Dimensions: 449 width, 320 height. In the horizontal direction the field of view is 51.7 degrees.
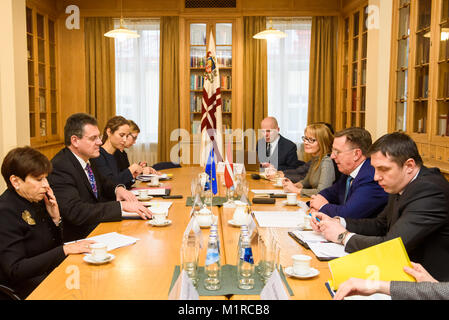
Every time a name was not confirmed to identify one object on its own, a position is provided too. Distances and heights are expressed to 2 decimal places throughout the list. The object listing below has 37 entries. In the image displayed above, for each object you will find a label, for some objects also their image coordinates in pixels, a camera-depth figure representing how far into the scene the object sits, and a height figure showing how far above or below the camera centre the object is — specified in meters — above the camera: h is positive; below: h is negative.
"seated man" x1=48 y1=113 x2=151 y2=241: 2.69 -0.47
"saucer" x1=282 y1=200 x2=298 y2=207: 3.16 -0.62
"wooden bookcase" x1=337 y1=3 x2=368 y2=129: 6.20 +0.61
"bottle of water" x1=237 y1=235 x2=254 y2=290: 1.62 -0.54
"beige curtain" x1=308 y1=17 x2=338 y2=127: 7.01 +0.64
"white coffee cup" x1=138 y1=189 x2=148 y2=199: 3.28 -0.59
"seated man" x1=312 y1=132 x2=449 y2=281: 1.89 -0.39
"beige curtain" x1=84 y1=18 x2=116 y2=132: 7.07 +0.65
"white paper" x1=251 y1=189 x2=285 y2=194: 3.62 -0.63
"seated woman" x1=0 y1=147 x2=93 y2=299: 1.98 -0.53
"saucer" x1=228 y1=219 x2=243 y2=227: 2.50 -0.61
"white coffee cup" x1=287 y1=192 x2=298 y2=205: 3.12 -0.58
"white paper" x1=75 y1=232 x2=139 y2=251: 2.17 -0.62
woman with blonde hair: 3.66 -0.42
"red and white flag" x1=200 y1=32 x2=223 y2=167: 5.60 +0.12
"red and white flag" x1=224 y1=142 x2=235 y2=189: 3.27 -0.46
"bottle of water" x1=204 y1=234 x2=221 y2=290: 1.60 -0.54
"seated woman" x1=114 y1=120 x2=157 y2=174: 4.64 -0.46
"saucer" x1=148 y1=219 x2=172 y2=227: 2.54 -0.61
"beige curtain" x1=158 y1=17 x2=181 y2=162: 7.03 +0.40
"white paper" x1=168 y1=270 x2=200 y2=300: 1.28 -0.50
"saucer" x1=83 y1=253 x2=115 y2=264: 1.88 -0.61
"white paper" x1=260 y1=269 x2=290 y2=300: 1.29 -0.51
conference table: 1.59 -0.62
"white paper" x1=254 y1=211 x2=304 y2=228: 2.54 -0.62
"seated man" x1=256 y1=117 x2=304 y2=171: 5.34 -0.43
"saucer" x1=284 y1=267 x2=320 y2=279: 1.70 -0.60
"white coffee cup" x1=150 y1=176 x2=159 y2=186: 4.03 -0.60
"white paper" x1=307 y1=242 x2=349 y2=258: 1.98 -0.61
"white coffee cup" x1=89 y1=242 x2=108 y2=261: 1.90 -0.58
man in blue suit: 2.66 -0.41
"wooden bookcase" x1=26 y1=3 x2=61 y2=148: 6.23 +0.48
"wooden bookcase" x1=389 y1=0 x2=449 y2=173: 4.10 +0.35
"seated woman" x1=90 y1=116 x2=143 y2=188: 4.00 -0.33
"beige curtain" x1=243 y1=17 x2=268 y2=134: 7.00 +0.56
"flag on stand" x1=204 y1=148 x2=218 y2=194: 3.35 -0.43
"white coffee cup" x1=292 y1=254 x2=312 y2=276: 1.72 -0.57
